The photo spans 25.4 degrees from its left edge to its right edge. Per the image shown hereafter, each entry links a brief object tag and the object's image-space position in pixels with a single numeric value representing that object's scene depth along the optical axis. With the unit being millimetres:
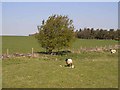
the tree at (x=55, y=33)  44575
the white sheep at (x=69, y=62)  23433
